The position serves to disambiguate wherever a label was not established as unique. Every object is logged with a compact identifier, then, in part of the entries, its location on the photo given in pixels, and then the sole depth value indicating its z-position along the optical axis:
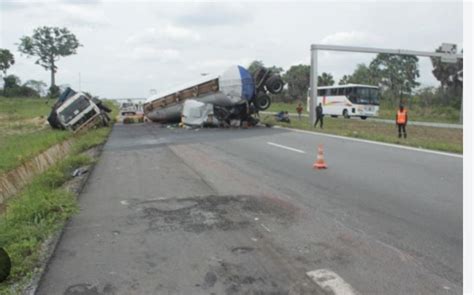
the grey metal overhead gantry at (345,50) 26.75
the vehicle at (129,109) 43.80
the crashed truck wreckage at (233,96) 26.02
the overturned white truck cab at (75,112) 26.31
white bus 41.81
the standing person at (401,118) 20.19
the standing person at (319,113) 27.52
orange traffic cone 10.21
